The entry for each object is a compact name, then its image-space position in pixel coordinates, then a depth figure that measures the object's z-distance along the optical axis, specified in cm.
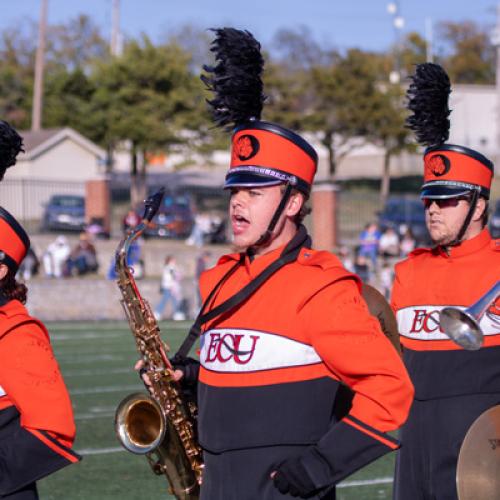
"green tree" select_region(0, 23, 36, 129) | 4838
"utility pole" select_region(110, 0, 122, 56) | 5331
